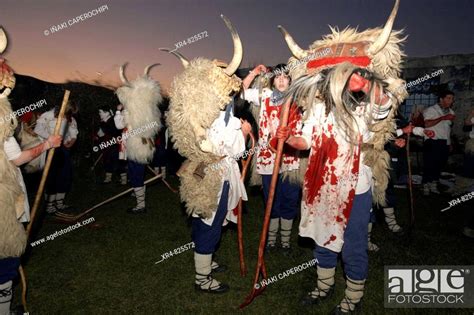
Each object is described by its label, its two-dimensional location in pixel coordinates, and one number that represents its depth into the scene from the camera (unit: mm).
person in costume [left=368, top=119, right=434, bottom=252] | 4258
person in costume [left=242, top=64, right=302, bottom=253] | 3758
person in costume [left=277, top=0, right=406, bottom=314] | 2434
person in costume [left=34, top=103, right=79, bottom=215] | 5746
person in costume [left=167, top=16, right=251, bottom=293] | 2777
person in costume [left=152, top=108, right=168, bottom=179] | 8562
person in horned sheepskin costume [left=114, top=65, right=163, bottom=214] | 5375
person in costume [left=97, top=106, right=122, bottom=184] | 8516
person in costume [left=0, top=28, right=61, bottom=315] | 2455
